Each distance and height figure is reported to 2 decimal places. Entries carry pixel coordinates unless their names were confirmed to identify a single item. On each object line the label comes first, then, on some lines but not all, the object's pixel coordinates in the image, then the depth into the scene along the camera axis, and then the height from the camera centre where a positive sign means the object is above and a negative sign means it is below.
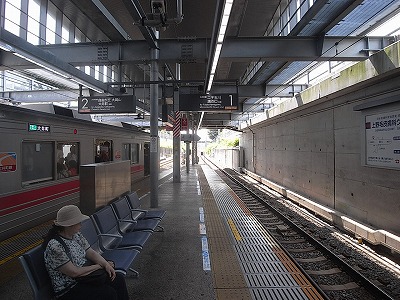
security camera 5.26 +2.66
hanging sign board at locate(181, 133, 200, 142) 24.04 +1.07
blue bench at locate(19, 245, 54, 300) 2.60 -1.14
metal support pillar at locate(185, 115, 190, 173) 23.50 -0.31
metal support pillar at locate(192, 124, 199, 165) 37.39 -0.43
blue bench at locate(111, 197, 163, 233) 5.30 -1.39
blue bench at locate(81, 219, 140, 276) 3.65 -1.40
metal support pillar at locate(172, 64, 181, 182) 16.45 +0.18
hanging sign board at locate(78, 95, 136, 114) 11.05 +1.75
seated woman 2.70 -1.07
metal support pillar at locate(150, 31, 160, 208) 9.09 +0.34
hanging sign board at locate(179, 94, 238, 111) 10.48 +1.72
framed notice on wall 5.61 +0.22
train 6.16 -0.25
